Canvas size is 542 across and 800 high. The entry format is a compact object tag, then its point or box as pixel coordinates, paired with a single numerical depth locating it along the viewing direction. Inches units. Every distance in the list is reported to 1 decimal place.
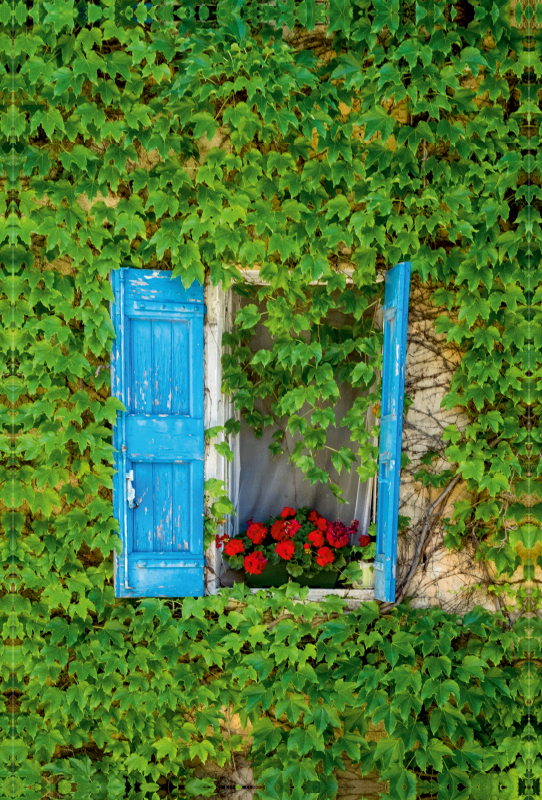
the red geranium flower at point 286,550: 118.6
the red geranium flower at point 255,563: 118.3
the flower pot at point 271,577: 124.0
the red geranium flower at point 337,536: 122.0
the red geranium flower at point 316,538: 120.6
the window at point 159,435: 117.4
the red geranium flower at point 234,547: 120.4
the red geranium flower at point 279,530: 121.9
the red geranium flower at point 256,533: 122.3
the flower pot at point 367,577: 124.9
